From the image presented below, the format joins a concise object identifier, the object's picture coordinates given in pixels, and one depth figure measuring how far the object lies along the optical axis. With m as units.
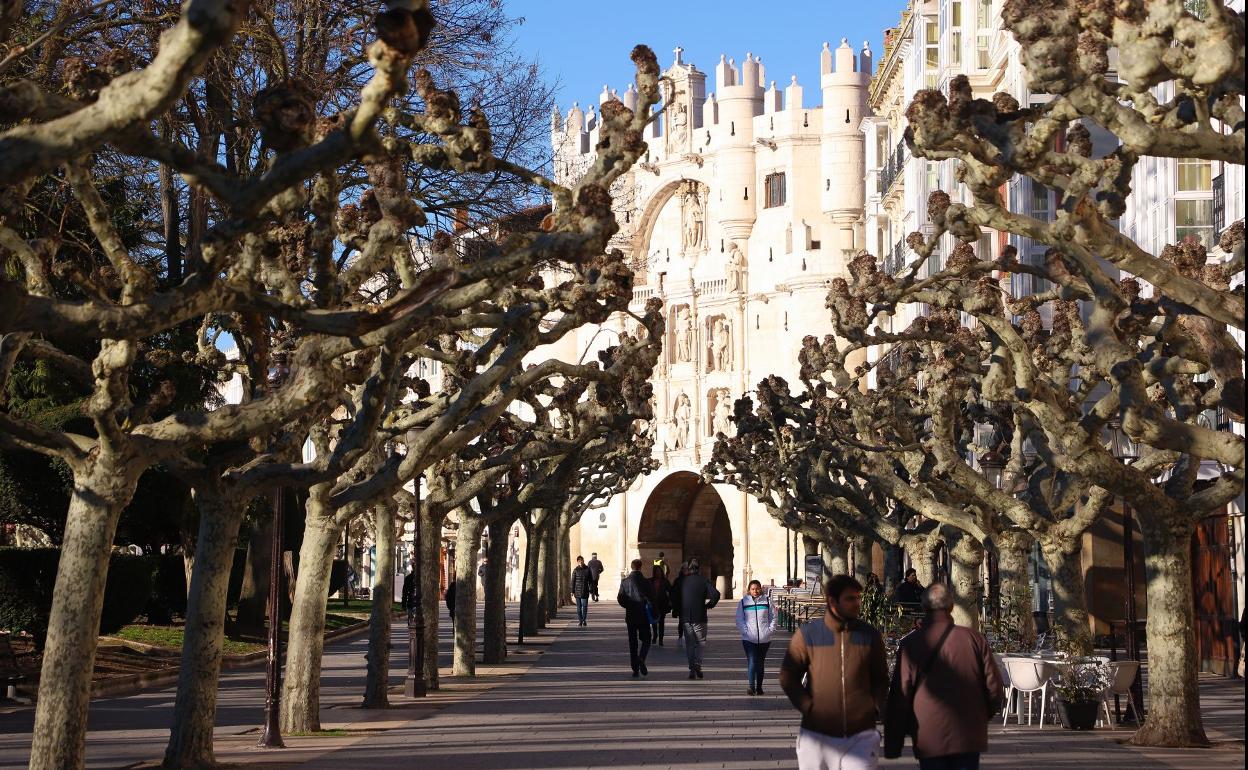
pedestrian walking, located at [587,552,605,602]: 61.96
